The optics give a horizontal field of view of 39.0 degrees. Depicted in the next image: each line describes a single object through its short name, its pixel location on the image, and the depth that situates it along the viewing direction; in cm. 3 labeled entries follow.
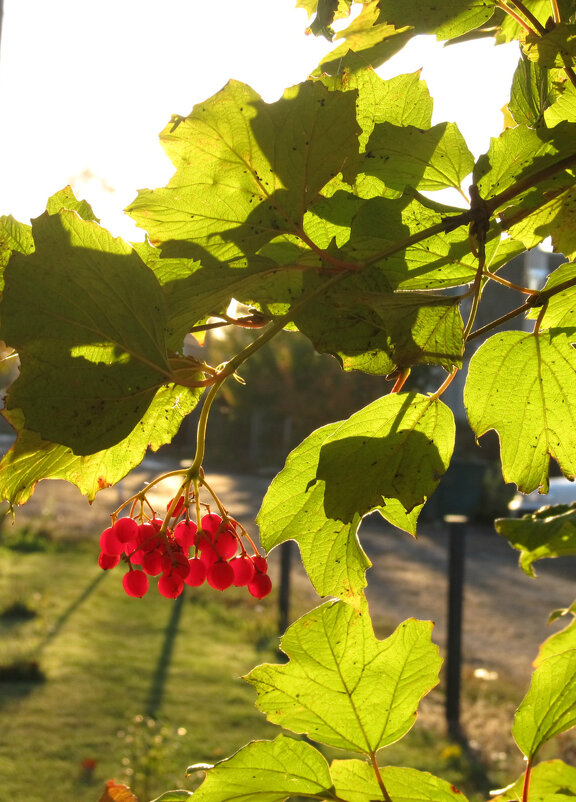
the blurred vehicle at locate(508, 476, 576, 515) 919
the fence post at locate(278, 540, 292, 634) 629
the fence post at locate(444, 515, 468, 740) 483
